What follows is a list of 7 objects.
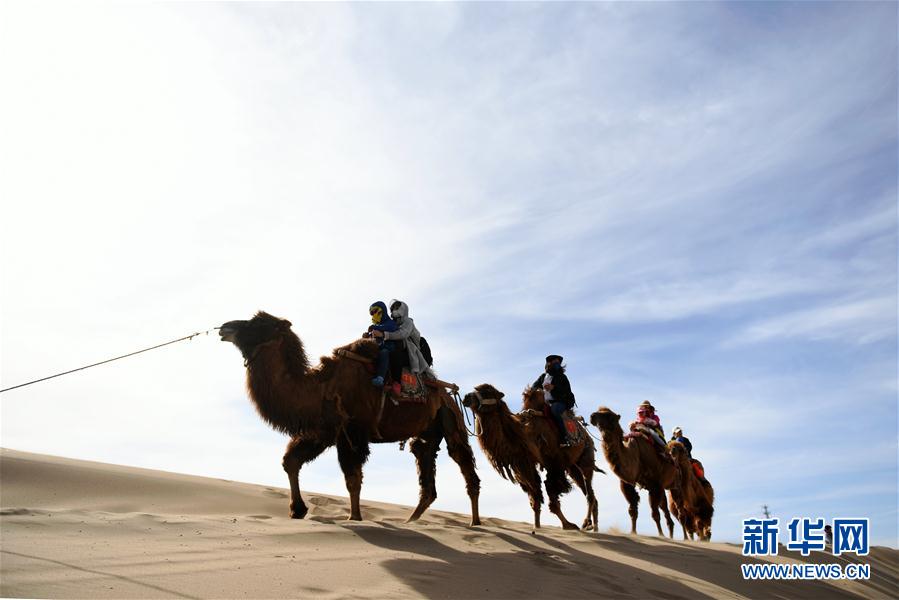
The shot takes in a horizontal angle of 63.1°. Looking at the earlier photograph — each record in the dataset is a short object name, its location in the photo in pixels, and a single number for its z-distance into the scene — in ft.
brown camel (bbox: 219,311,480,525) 30.78
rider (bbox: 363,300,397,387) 33.57
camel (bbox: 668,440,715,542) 60.90
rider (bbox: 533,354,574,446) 48.44
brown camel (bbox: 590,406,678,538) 52.49
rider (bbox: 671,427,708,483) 64.90
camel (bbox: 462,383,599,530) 43.91
